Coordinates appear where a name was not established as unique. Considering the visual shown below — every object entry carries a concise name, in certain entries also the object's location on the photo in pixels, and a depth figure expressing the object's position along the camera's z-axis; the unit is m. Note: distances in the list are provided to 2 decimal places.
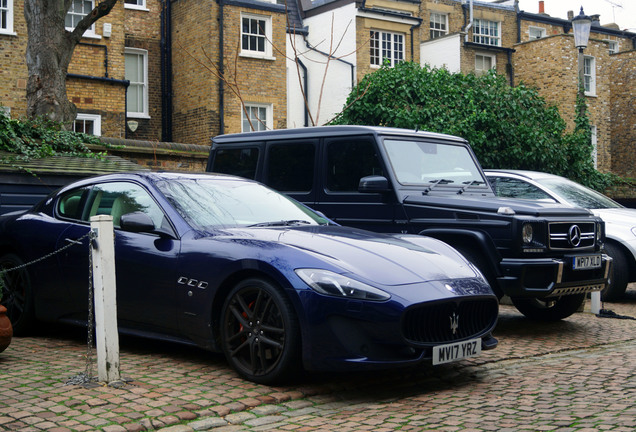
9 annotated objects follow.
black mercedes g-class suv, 7.71
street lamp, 17.27
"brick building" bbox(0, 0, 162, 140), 21.33
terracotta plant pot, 6.21
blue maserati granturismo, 5.22
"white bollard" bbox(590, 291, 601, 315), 9.75
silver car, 10.95
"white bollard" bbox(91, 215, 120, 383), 5.46
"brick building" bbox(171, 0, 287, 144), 26.08
